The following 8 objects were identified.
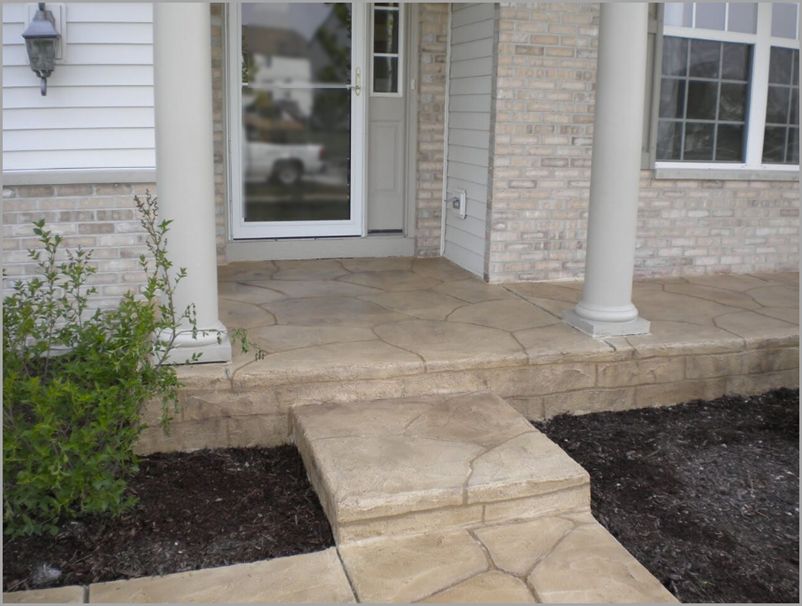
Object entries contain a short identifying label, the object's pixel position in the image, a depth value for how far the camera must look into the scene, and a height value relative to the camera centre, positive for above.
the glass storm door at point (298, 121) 5.80 +0.24
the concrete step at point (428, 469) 2.76 -1.16
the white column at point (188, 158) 3.33 -0.03
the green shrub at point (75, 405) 2.66 -0.89
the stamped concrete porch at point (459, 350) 3.53 -0.95
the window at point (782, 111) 6.00 +0.35
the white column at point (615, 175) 3.98 -0.10
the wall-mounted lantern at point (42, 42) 3.89 +0.53
